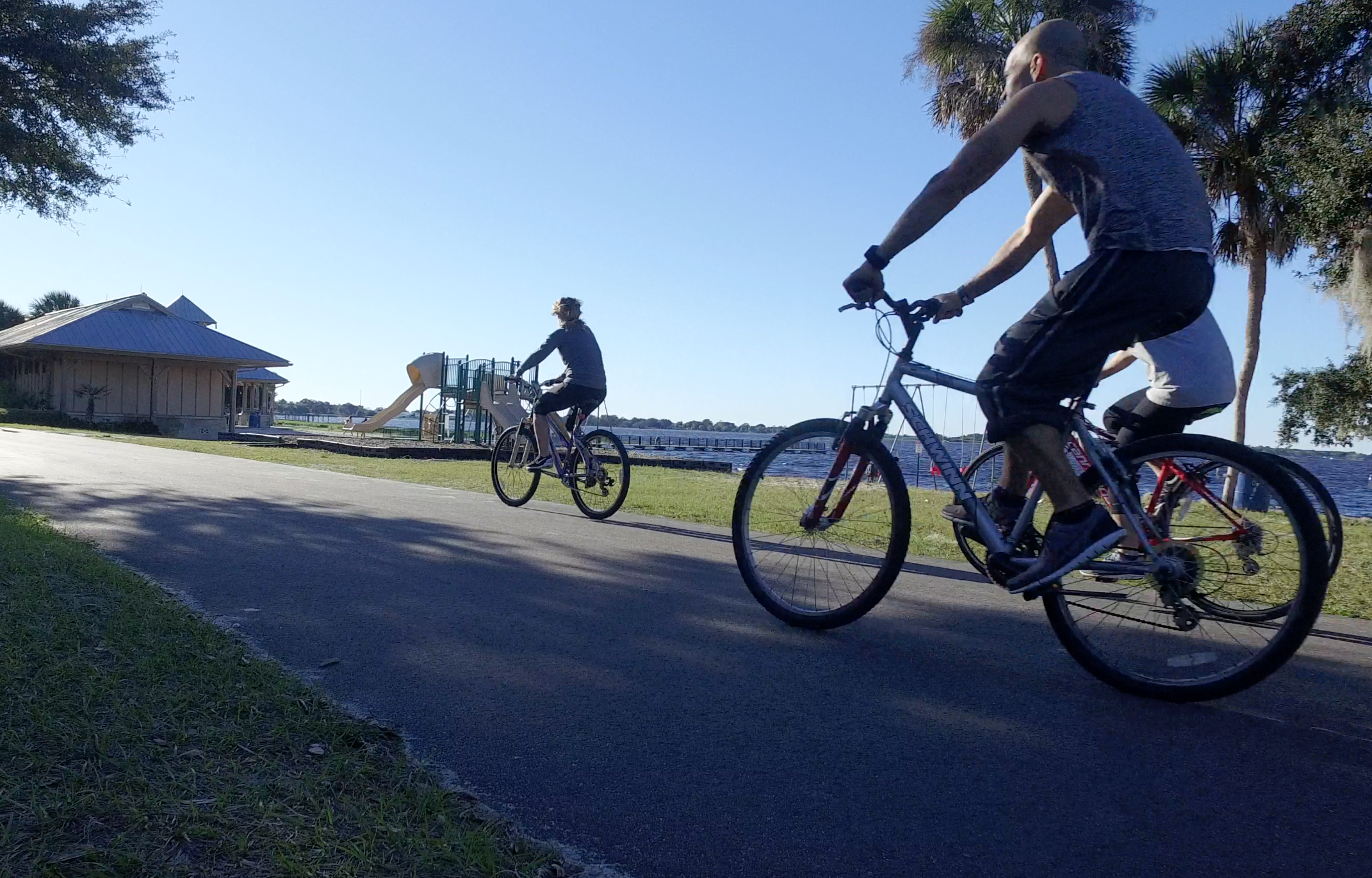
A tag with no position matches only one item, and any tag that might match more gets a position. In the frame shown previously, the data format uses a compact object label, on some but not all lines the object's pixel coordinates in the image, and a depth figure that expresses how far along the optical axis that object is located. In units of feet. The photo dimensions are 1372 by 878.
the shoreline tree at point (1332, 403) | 72.28
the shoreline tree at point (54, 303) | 263.08
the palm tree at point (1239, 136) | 62.34
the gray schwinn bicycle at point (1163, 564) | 9.54
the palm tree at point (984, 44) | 68.80
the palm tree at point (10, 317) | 259.39
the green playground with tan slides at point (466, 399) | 95.14
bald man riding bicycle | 9.81
